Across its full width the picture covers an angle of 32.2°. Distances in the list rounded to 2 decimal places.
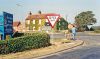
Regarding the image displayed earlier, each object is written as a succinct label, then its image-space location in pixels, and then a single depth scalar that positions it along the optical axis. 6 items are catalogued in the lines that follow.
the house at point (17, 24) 65.96
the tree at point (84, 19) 69.68
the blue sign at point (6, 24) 12.85
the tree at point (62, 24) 62.00
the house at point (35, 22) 64.54
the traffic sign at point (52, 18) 14.86
